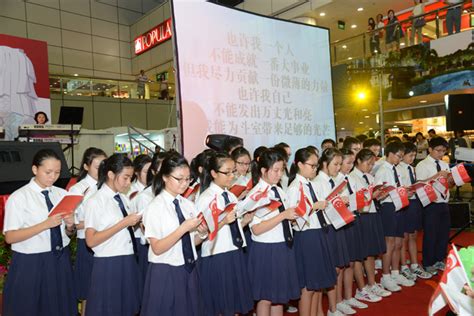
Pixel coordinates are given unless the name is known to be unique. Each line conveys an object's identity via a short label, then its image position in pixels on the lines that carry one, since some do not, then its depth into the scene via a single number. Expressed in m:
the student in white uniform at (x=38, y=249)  2.30
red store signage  13.28
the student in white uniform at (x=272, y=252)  2.54
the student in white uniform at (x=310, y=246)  2.80
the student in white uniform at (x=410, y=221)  4.09
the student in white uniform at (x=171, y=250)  1.99
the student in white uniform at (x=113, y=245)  2.23
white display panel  4.36
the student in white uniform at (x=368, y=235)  3.54
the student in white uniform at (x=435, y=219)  4.25
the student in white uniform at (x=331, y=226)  3.11
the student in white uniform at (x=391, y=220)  3.92
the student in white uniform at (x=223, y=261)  2.48
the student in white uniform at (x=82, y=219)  2.73
